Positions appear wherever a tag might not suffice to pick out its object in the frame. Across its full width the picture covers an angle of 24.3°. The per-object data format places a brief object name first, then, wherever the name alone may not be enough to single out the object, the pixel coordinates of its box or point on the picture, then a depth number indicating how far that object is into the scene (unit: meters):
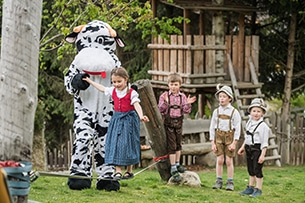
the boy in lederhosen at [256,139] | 10.11
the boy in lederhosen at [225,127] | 10.36
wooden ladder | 17.77
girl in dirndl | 9.12
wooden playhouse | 17.97
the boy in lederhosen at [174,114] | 10.34
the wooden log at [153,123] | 10.04
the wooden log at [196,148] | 17.33
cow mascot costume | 9.33
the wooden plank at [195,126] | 17.91
